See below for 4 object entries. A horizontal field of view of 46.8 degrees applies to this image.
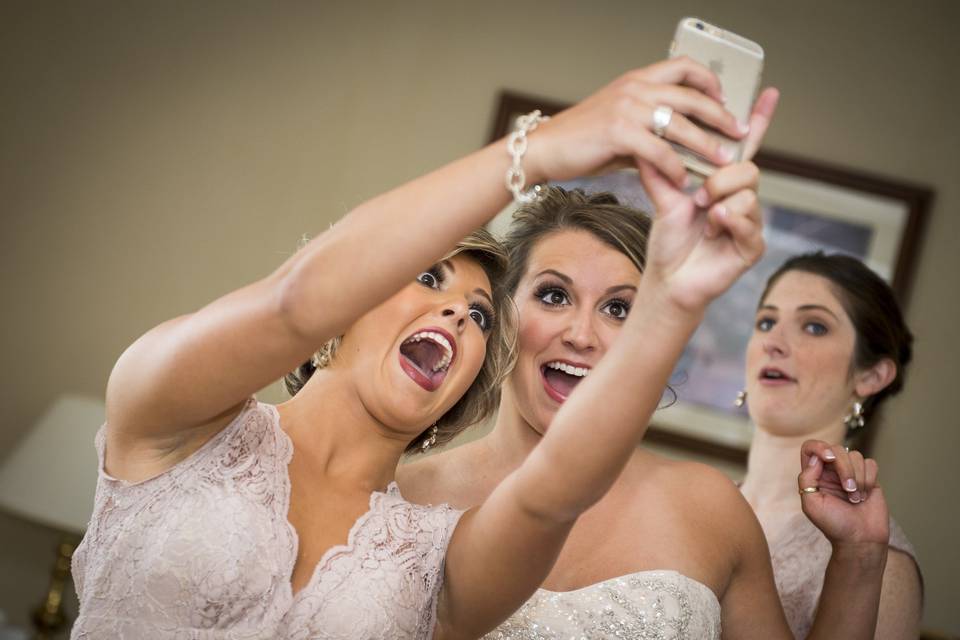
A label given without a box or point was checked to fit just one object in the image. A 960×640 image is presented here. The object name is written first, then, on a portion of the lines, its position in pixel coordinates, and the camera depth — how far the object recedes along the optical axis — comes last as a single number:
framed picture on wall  3.77
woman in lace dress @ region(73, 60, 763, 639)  1.13
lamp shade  3.48
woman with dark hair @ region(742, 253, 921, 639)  2.60
